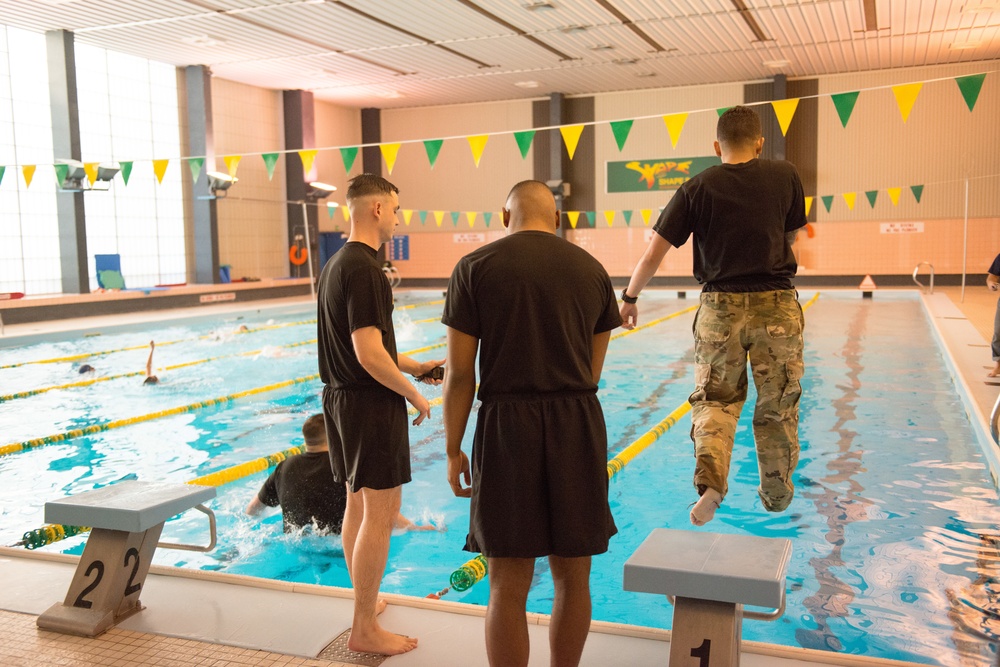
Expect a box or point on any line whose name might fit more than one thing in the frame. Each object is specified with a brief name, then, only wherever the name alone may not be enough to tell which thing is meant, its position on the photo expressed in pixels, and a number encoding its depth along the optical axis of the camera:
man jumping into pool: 3.35
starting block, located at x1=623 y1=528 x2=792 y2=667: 2.32
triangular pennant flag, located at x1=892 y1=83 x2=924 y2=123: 7.66
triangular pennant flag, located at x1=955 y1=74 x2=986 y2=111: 7.46
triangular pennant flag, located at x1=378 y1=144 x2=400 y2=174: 11.25
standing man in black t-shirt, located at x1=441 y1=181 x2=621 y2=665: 2.31
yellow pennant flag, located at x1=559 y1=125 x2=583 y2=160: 10.52
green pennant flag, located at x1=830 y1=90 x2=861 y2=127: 7.98
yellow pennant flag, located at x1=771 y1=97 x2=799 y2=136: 8.45
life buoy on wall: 22.33
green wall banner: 22.97
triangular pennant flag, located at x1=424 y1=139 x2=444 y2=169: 11.15
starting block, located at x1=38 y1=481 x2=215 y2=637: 3.02
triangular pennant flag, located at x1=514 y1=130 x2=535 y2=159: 10.96
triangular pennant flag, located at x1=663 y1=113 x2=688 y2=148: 9.04
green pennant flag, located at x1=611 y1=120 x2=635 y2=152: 9.20
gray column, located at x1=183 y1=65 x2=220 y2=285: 19.03
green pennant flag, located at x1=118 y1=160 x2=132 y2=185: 12.31
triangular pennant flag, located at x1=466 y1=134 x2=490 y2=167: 10.64
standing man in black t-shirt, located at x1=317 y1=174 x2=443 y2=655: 2.83
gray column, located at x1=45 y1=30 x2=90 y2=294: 15.57
